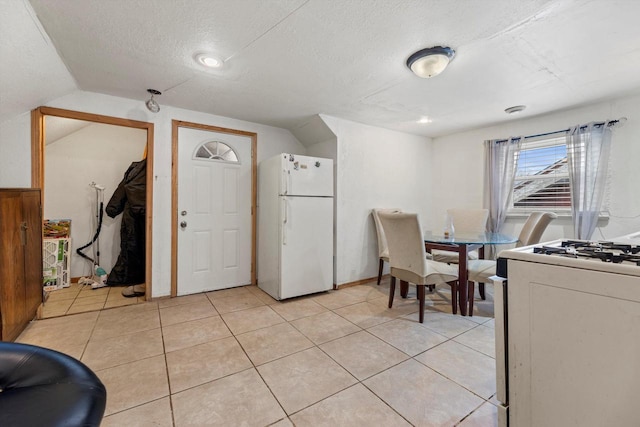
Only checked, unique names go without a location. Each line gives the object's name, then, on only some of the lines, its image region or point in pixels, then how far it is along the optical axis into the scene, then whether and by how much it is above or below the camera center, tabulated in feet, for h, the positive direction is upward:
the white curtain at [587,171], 9.32 +1.54
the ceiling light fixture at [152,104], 8.67 +3.65
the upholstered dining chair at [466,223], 10.92 -0.45
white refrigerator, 9.74 -0.51
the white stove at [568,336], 2.66 -1.40
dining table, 8.17 -1.06
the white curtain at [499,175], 11.71 +1.75
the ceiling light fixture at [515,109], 9.91 +4.05
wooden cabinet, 6.13 -1.26
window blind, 10.51 +1.53
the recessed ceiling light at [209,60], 6.61 +3.96
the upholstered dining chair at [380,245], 11.38 -1.44
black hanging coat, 11.62 -0.59
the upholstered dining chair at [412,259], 7.82 -1.44
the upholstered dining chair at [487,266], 8.38 -1.77
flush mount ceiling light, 6.22 +3.77
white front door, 10.33 +0.08
